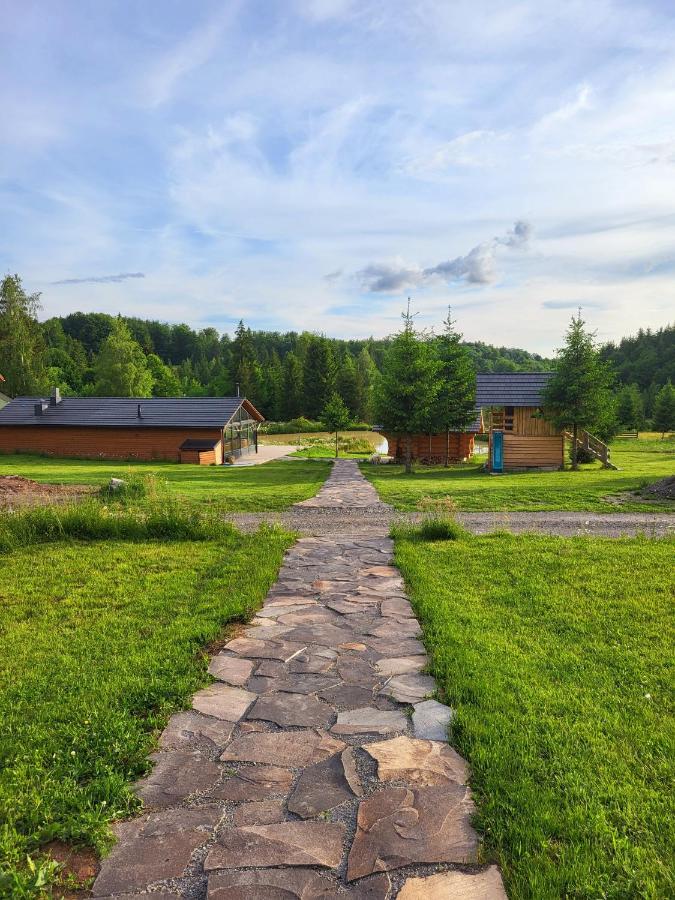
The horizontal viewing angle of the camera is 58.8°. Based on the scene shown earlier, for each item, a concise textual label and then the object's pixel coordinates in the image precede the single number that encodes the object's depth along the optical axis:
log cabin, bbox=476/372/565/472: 25.86
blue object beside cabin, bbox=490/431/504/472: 25.16
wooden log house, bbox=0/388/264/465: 34.38
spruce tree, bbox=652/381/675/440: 55.88
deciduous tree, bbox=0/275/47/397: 47.53
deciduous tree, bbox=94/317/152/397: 56.00
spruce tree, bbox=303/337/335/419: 68.94
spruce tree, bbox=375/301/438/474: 23.88
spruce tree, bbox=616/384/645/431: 53.41
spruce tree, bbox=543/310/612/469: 24.52
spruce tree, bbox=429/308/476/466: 26.47
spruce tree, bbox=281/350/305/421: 70.25
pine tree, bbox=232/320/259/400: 69.12
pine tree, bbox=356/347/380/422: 72.04
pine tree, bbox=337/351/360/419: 72.81
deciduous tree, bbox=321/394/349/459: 35.22
